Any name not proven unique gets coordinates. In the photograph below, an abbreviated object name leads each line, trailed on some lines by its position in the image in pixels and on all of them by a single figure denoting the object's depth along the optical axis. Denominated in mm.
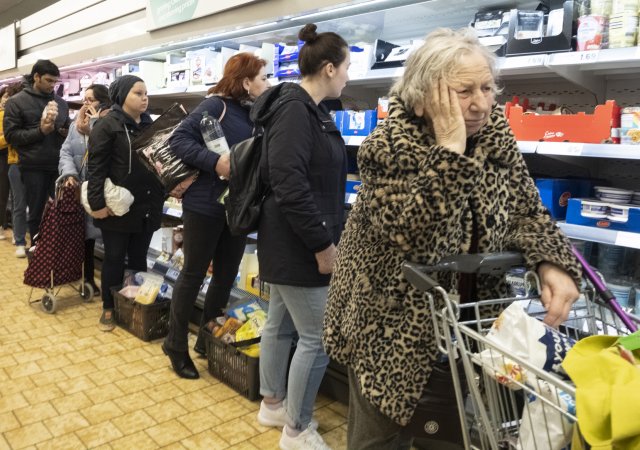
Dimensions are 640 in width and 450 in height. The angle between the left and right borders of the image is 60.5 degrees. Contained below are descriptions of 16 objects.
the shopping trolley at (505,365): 986
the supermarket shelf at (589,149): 1862
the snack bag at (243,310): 3008
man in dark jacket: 4859
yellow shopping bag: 785
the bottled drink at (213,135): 2689
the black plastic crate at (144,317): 3506
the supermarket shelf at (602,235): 1919
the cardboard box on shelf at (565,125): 1953
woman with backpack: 1978
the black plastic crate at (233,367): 2764
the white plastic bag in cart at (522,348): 1026
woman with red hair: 2725
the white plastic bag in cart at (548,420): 964
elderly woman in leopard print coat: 1212
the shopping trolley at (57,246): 3887
